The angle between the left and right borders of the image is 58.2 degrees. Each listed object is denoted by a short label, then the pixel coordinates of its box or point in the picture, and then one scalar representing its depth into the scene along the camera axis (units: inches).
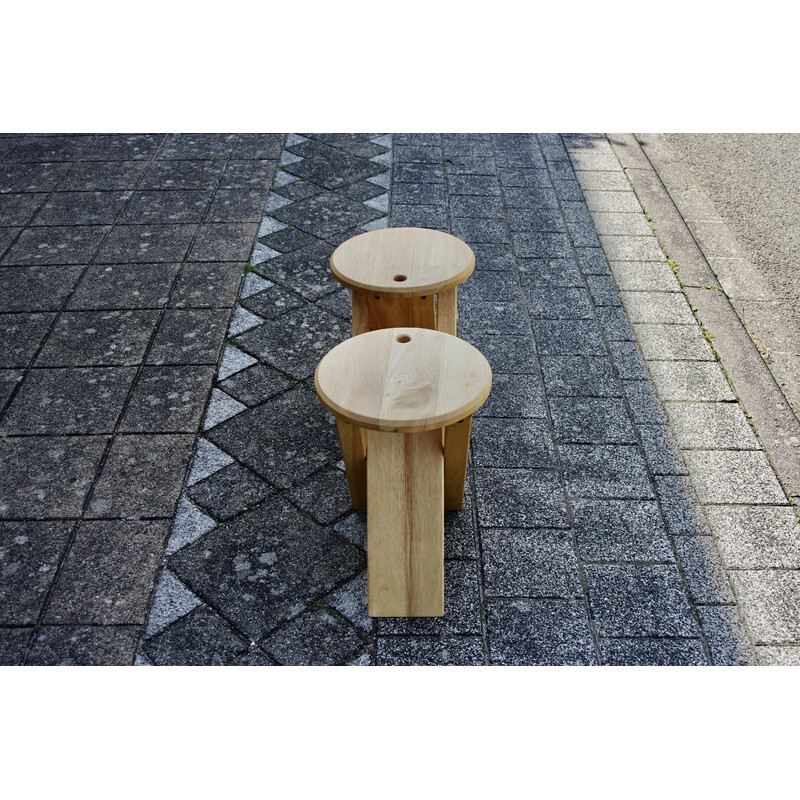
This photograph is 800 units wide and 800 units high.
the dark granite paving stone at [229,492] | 121.4
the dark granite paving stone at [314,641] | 101.3
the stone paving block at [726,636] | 101.0
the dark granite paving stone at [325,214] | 197.8
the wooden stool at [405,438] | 94.3
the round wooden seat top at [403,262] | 114.3
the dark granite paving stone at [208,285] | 170.1
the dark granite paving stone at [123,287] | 169.5
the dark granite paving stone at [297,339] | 152.3
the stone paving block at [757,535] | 113.3
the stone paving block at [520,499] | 119.4
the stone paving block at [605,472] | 124.3
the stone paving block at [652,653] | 100.7
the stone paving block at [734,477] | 123.2
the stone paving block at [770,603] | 104.0
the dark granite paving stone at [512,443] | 130.0
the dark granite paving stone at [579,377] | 145.3
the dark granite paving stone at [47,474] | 122.0
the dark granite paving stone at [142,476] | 121.7
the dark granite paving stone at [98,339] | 153.3
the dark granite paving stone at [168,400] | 137.4
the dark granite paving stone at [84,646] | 101.3
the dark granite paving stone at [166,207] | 201.5
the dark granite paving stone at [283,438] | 128.5
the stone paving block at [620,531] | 114.3
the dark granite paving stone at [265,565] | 107.5
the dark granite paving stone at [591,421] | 134.7
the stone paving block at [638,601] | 104.4
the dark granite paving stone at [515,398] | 140.6
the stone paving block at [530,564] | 109.6
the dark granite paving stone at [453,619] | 104.7
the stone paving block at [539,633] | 101.2
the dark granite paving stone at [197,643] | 101.2
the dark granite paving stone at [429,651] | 101.0
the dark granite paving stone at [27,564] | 107.8
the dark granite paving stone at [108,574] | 106.9
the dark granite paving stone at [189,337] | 153.9
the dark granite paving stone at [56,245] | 184.2
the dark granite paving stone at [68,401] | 137.3
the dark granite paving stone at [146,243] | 185.3
